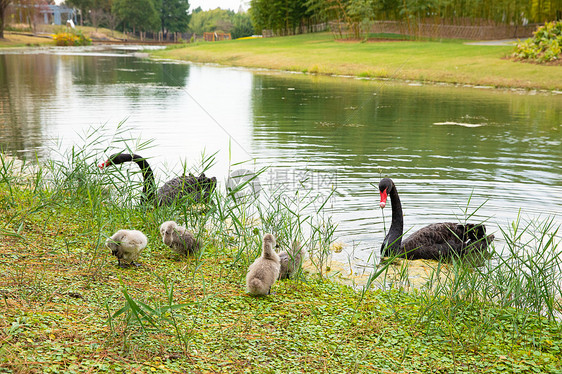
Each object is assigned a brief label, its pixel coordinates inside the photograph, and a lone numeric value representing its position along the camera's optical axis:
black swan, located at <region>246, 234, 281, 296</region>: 3.75
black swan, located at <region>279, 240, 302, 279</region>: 4.32
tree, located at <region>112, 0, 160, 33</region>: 93.00
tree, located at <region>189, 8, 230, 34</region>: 138.00
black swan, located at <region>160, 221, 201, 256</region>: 4.33
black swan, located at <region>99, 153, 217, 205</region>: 5.50
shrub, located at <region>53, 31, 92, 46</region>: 61.66
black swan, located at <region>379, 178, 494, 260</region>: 5.28
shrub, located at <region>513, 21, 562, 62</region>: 23.66
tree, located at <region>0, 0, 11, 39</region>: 58.09
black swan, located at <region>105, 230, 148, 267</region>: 3.92
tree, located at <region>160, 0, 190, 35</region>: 109.06
